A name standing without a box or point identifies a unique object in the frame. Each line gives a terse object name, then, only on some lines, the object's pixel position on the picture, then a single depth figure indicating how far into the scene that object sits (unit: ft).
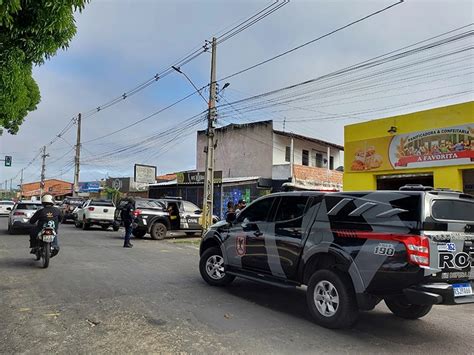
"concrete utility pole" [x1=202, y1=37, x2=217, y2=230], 62.25
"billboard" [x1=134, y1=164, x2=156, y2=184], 127.19
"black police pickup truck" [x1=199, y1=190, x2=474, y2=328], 17.30
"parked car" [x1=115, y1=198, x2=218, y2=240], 61.16
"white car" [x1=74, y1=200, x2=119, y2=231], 76.79
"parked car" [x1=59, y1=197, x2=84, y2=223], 97.26
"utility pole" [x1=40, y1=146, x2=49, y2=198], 217.15
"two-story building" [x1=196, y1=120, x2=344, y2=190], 92.58
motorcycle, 33.37
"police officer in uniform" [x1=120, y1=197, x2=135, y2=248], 50.44
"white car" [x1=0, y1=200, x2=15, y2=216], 130.72
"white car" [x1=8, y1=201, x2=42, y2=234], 61.67
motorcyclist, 34.35
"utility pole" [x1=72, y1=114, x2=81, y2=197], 139.13
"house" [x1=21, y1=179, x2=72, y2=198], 248.93
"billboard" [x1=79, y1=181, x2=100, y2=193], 174.91
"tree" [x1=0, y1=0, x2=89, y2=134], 15.26
